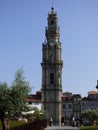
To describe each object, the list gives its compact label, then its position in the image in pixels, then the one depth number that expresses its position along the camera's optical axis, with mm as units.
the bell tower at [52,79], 54872
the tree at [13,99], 21402
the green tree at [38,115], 41798
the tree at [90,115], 60903
